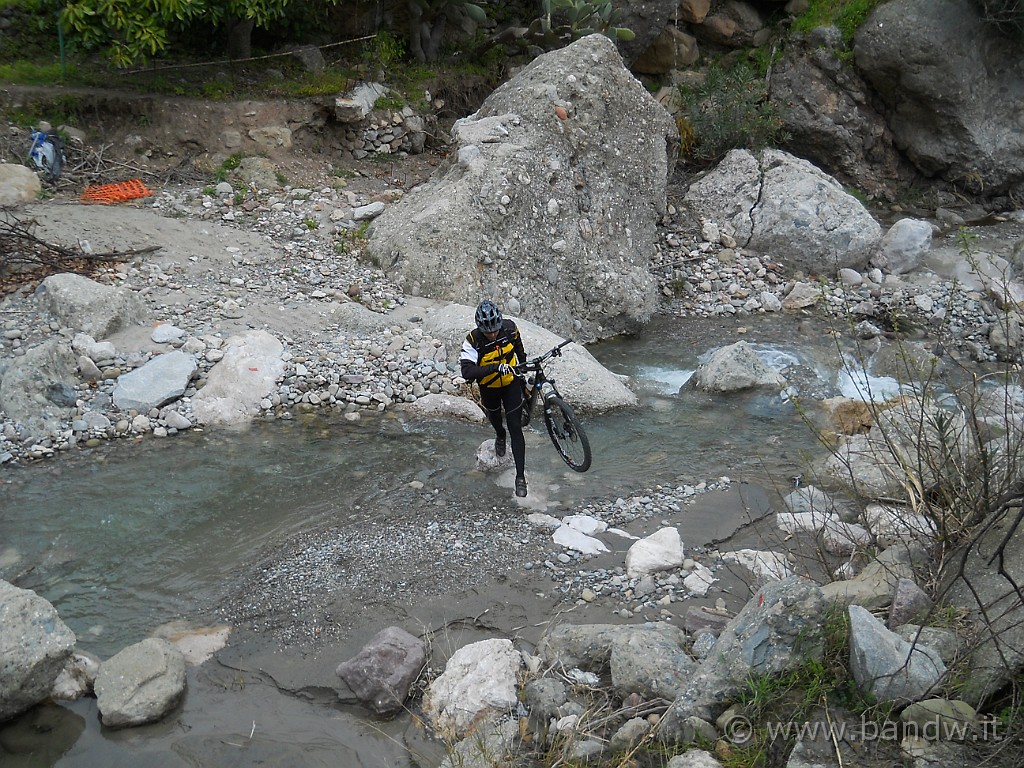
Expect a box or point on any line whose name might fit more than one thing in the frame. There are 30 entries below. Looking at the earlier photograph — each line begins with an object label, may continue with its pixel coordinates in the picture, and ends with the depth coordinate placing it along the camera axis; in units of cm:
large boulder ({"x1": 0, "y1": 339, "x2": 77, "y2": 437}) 828
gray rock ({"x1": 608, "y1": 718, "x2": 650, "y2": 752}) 432
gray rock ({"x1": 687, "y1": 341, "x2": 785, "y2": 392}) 988
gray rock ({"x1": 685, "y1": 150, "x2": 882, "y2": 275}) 1352
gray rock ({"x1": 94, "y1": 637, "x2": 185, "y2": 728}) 512
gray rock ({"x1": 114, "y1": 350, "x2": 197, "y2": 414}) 863
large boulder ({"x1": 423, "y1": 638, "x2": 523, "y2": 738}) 494
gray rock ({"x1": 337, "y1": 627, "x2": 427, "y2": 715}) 519
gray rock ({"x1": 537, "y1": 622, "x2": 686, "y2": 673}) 492
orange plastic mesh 1200
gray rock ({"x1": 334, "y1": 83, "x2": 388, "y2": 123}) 1430
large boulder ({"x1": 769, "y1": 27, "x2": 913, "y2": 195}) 1675
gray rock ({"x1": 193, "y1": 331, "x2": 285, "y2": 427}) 875
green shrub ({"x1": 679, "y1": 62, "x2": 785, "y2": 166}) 1544
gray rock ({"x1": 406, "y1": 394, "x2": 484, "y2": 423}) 904
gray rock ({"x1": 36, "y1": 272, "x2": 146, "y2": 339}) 926
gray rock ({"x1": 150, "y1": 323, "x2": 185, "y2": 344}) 935
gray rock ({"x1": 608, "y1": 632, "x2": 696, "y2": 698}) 457
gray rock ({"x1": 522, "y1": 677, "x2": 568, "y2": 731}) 471
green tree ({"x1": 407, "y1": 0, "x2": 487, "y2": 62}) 1506
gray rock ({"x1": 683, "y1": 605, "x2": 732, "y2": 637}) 532
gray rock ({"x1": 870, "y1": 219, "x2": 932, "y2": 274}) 1360
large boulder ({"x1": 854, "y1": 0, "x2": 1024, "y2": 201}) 1589
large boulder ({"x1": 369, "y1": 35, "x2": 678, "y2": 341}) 1105
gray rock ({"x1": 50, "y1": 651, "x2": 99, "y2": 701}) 532
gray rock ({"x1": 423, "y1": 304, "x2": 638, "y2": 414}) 930
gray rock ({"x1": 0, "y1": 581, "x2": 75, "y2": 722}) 497
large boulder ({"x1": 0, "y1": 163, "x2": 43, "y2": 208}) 1138
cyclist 692
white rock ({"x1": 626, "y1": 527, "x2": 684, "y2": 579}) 633
